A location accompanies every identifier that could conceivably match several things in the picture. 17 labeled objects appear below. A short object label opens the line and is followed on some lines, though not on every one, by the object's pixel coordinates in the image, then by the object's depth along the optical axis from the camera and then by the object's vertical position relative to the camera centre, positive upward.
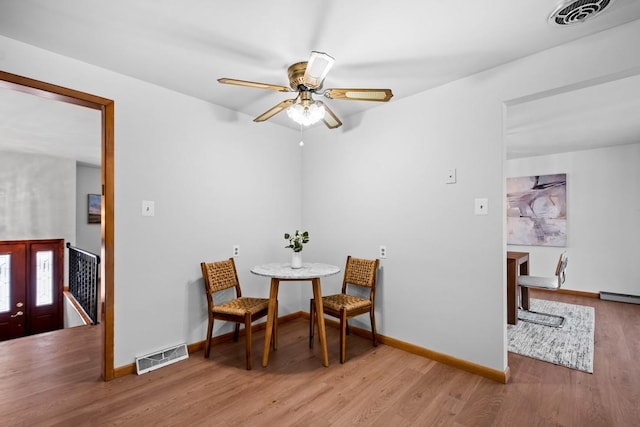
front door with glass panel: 4.97 -1.22
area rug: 2.62 -1.26
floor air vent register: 2.41 -1.19
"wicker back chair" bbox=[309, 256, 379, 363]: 2.62 -0.80
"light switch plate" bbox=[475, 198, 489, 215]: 2.35 +0.05
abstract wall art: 5.02 +0.04
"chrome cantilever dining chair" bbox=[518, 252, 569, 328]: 3.63 -0.88
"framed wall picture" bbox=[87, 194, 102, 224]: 5.88 +0.11
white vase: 2.81 -0.42
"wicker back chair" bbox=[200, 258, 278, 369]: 2.50 -0.79
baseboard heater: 4.40 -1.25
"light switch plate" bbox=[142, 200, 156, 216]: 2.52 +0.05
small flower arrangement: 2.79 -0.25
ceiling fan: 1.92 +0.79
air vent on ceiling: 1.57 +1.07
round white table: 2.47 -0.59
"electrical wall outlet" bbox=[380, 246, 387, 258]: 2.99 -0.37
